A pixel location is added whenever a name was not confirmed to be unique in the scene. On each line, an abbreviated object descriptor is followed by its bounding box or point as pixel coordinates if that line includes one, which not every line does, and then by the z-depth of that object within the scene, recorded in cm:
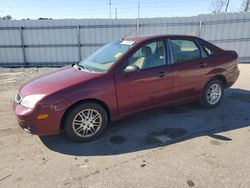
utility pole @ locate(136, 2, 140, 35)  1126
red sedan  369
